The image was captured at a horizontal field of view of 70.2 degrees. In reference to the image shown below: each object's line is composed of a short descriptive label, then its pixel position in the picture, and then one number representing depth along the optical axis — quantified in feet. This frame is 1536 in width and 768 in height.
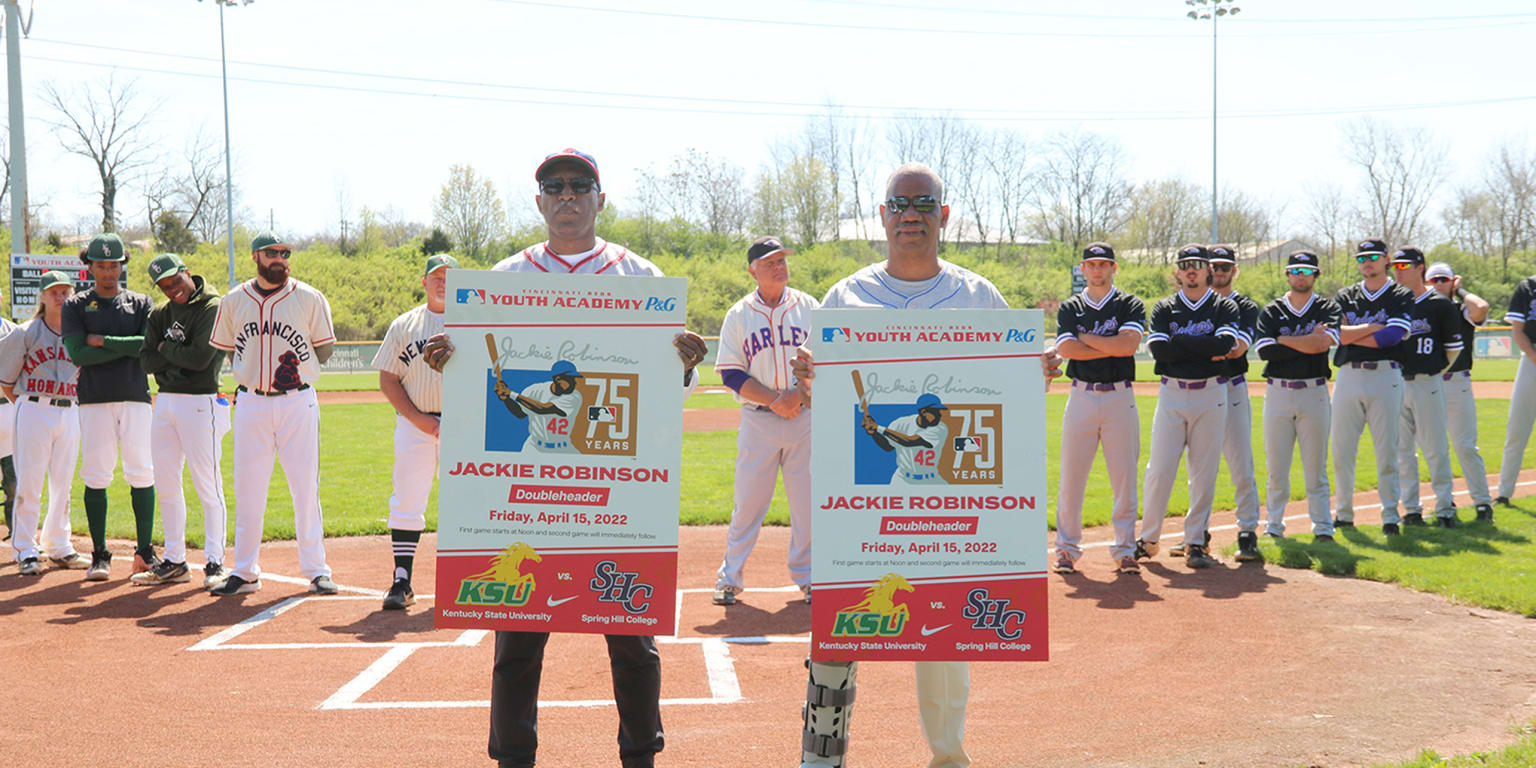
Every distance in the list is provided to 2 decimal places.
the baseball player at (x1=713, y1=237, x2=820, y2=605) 23.84
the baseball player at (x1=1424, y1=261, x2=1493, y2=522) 33.71
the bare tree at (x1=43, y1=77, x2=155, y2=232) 186.60
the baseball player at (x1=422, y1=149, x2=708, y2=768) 12.84
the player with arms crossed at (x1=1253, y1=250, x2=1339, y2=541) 29.83
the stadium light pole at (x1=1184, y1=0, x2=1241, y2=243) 141.02
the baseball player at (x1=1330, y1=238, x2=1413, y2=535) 30.78
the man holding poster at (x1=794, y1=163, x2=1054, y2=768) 11.96
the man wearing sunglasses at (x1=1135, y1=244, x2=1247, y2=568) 27.89
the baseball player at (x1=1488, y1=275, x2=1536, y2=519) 34.06
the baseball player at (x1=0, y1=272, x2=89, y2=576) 28.37
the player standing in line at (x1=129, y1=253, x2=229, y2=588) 25.32
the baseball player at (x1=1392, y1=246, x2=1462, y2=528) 32.42
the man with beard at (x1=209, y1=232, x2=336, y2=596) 24.17
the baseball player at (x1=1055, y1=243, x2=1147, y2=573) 26.96
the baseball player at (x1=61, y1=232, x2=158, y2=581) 26.30
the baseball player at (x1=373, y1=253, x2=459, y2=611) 23.27
